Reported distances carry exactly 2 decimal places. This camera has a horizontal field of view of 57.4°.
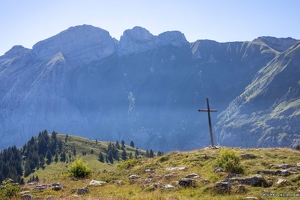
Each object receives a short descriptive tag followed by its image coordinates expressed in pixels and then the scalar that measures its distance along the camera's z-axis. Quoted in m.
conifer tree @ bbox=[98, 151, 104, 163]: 182.55
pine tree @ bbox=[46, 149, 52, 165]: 172.65
